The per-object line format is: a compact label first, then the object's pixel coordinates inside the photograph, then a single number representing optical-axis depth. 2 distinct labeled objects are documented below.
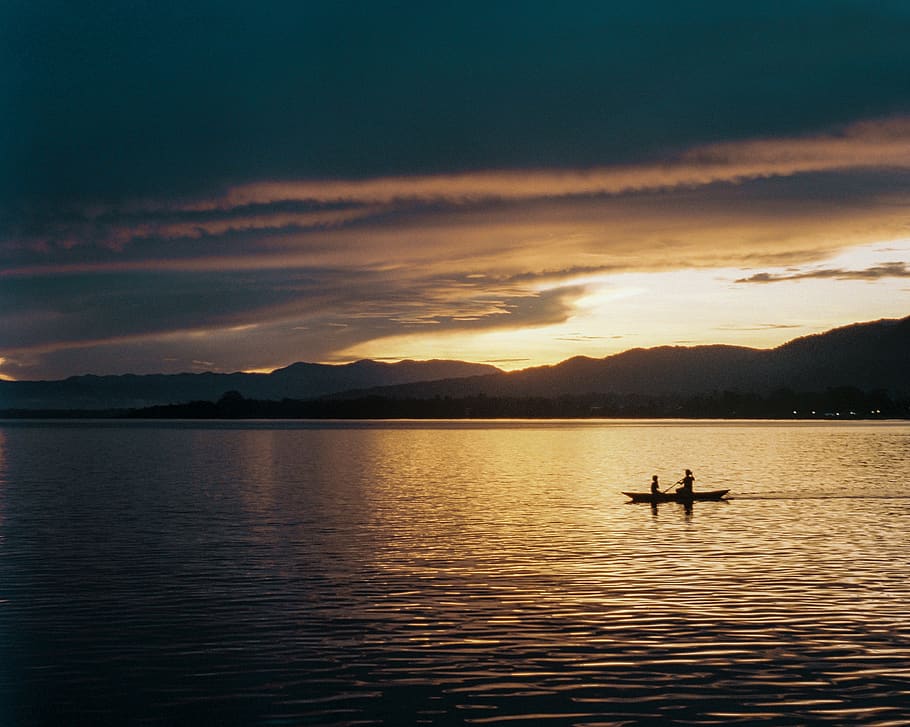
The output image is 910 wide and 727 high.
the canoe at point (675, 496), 72.52
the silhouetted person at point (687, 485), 72.88
